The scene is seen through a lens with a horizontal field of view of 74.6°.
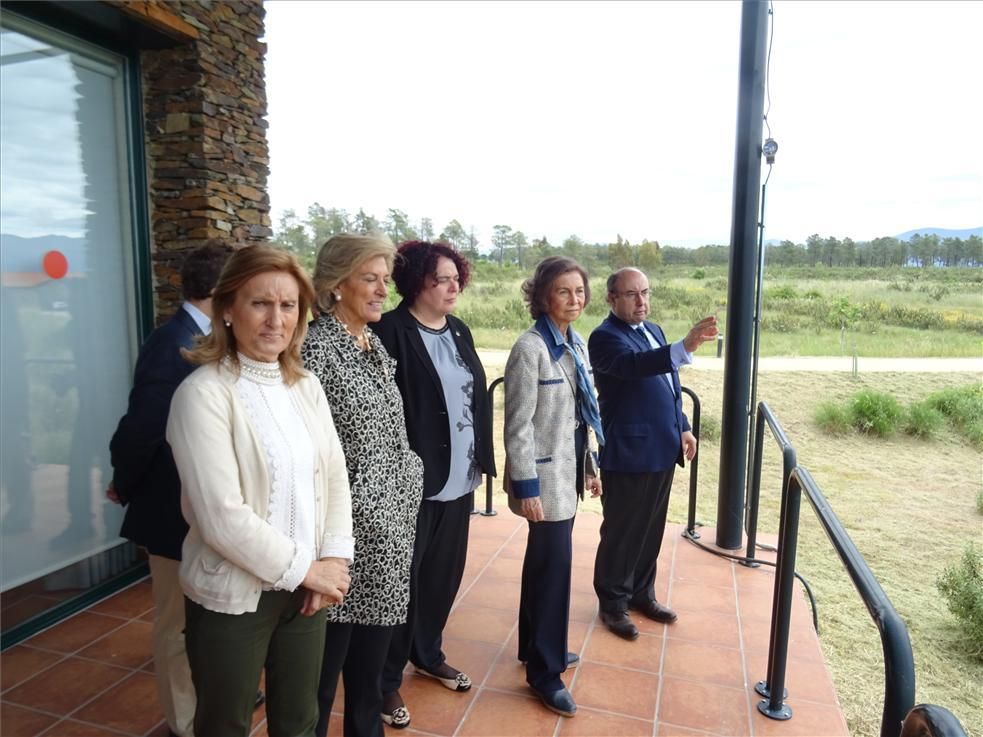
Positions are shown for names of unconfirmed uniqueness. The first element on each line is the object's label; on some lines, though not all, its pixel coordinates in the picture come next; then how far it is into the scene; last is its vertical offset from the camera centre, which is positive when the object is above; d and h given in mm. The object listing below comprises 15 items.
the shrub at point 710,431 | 8938 -2017
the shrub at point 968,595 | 3539 -1729
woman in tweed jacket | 2070 -560
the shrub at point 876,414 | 7660 -1518
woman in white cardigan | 1213 -443
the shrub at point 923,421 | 7297 -1512
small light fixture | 3111 +654
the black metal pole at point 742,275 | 3111 +52
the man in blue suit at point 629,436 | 2477 -591
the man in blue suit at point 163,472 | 1688 -527
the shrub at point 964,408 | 7105 -1363
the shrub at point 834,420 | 8094 -1677
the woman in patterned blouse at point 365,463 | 1577 -458
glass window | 2549 -111
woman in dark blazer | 1904 -397
